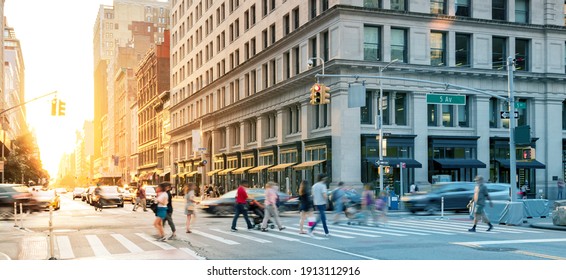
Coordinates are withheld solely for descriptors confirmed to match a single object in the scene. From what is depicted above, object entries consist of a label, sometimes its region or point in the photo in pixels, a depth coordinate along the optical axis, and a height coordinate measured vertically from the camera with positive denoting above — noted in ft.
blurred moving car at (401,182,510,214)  111.24 -6.75
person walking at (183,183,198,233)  75.74 -4.90
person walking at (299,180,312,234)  68.23 -4.58
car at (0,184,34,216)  106.83 -6.31
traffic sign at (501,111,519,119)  95.25 +7.09
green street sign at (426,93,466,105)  99.76 +10.05
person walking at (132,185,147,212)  131.64 -7.58
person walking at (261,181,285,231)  72.84 -5.21
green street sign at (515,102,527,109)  94.58 +8.44
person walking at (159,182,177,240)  63.57 -4.65
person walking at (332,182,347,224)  85.25 -5.56
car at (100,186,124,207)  144.23 -8.42
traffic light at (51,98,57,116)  97.85 +8.87
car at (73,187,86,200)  262.26 -13.67
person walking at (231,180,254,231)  76.89 -5.10
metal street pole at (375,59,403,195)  131.23 +5.22
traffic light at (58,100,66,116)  96.65 +8.50
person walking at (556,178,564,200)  157.39 -7.11
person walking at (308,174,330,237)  65.57 -3.84
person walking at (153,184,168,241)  62.90 -4.95
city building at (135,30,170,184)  349.20 +34.19
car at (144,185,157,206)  162.07 -8.67
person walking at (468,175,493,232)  71.46 -4.76
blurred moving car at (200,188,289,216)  105.40 -7.38
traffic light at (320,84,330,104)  94.58 +10.12
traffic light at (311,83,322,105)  94.38 +10.24
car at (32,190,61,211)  118.81 -7.50
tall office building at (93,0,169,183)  524.52 +117.38
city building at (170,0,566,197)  147.54 +19.06
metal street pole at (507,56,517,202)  87.92 +3.91
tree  241.76 -0.52
